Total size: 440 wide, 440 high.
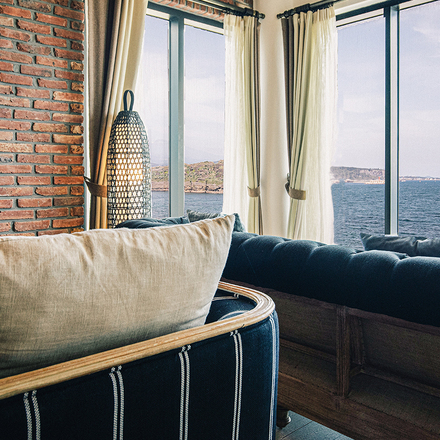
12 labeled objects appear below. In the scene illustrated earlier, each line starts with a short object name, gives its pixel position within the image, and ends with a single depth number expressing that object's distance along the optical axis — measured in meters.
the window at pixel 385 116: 3.56
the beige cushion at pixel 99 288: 0.64
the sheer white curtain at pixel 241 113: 3.97
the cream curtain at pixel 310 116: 3.71
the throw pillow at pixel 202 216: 2.33
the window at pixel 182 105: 3.71
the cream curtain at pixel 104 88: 3.00
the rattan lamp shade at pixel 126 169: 2.85
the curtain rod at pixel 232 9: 3.75
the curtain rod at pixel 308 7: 3.68
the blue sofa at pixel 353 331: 1.16
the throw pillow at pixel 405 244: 1.33
